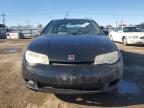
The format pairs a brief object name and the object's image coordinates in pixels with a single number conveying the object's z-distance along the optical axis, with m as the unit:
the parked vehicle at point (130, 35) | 7.01
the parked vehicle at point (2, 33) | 14.87
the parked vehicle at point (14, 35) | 13.73
